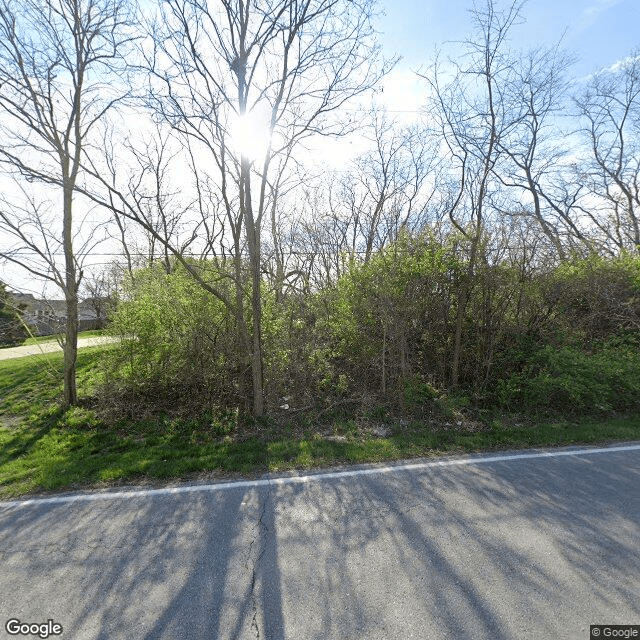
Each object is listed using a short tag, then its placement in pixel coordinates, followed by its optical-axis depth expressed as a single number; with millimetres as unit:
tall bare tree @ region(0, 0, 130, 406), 5969
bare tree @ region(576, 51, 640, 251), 14953
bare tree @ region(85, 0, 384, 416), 5547
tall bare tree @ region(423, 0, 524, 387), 6723
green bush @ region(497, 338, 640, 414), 5812
